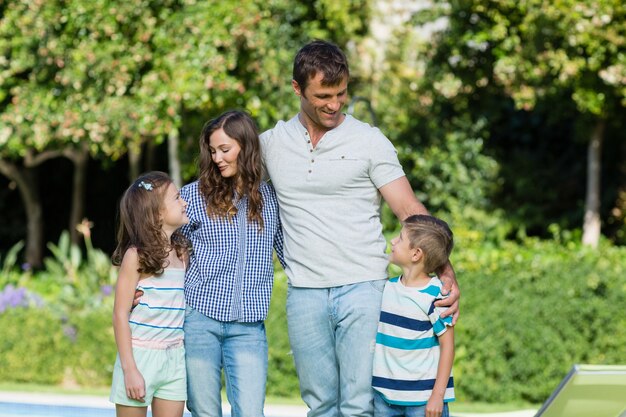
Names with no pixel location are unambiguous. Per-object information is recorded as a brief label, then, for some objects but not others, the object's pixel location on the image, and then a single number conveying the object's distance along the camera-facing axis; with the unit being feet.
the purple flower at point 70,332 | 43.77
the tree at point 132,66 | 50.88
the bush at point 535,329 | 40.02
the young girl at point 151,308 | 16.95
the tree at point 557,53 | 48.69
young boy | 16.57
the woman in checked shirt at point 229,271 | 17.10
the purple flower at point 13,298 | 45.58
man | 16.97
